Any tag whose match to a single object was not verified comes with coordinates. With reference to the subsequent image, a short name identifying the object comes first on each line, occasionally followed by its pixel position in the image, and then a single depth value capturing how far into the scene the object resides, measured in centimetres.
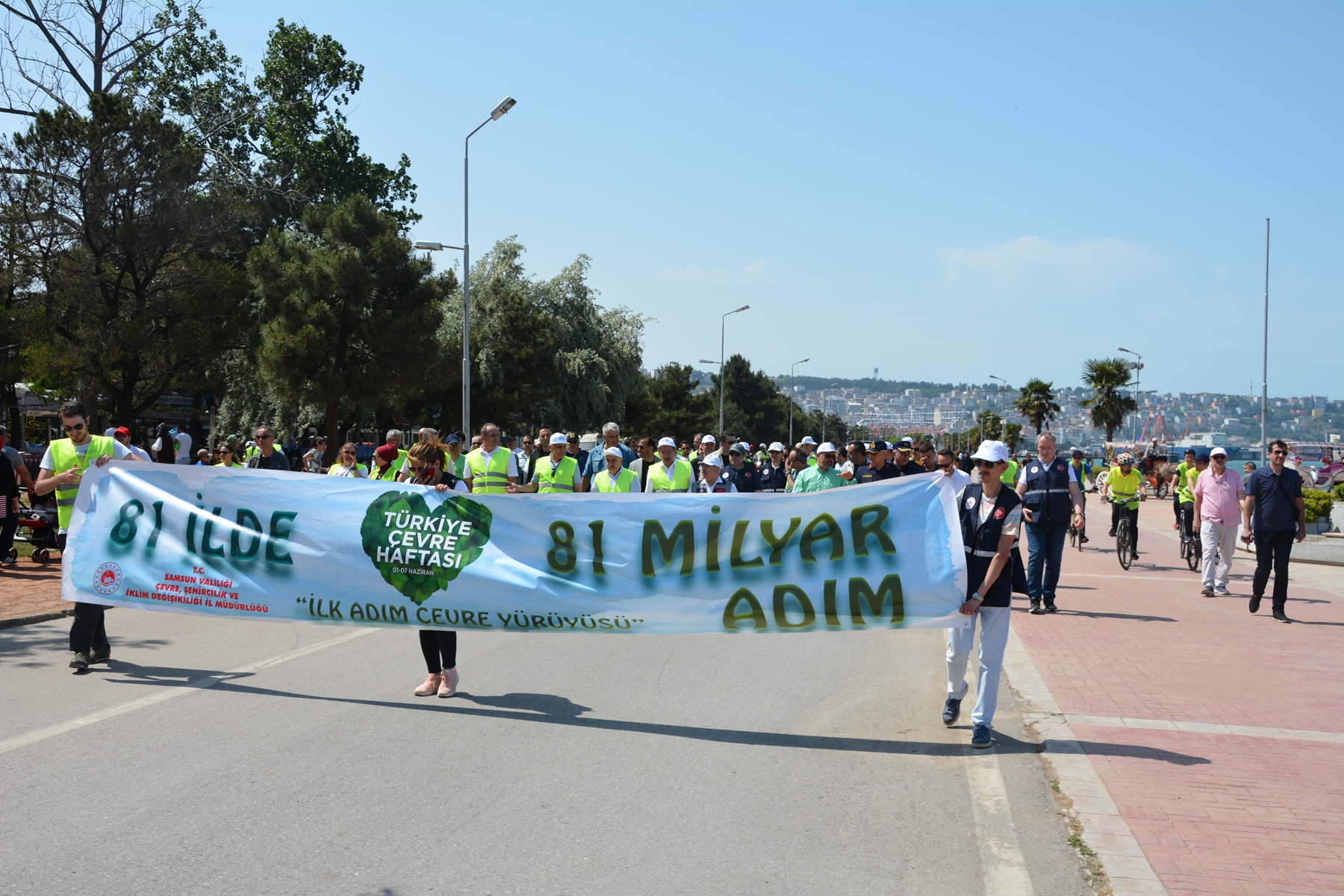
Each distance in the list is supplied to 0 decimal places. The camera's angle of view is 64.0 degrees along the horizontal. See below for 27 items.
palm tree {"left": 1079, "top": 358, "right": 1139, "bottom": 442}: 7988
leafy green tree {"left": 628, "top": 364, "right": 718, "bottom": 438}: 8412
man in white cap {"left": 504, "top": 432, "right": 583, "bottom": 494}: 1188
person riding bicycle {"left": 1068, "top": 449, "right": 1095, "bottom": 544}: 1703
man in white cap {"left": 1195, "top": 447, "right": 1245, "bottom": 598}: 1375
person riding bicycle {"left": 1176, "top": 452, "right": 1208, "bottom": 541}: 1717
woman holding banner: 749
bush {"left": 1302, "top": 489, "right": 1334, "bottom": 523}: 2331
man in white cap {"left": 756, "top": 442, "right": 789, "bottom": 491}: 1923
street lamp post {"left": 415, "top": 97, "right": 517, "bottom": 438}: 2736
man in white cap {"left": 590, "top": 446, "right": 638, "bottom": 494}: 1110
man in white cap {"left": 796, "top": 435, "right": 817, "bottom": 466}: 1656
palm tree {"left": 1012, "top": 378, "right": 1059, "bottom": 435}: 9481
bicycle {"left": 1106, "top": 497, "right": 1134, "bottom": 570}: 1741
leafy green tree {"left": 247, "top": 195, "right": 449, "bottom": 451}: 3284
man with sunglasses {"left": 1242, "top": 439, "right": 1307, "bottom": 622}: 1177
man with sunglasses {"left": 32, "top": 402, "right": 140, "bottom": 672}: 823
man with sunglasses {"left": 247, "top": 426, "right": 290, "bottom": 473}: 1352
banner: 693
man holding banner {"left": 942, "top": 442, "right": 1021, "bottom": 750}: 645
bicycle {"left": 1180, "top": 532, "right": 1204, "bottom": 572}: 1723
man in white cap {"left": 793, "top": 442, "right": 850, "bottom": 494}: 1227
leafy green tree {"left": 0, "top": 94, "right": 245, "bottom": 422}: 2948
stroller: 1506
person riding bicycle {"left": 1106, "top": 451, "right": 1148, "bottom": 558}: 1731
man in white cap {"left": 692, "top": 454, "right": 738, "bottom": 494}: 1187
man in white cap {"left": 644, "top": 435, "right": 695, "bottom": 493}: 1170
